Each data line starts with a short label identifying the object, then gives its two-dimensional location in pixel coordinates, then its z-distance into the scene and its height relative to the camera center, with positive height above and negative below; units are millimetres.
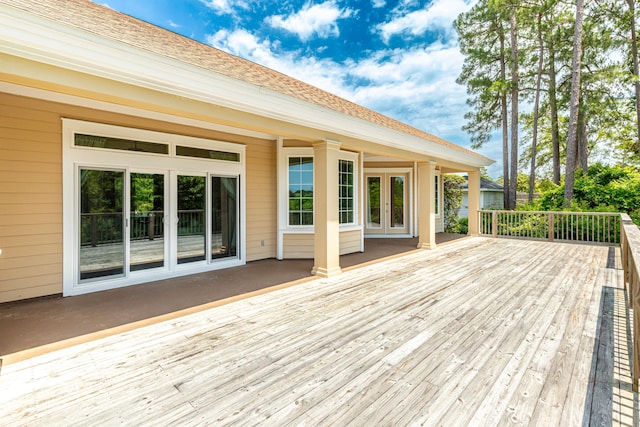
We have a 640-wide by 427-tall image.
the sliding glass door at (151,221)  4410 -137
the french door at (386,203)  10719 +309
